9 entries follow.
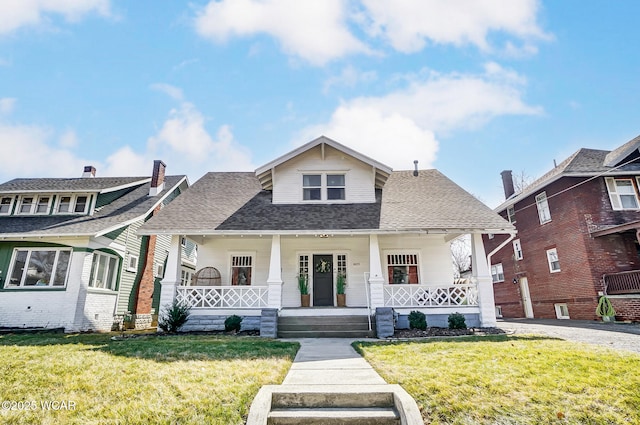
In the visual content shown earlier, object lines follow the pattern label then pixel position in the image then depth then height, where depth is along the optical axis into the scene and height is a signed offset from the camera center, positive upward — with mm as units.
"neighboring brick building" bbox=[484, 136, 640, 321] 14578 +2565
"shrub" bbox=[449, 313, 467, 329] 10664 -813
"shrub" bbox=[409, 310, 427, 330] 10586 -761
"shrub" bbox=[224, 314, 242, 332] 10680 -754
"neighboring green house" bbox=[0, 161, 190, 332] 12438 +1950
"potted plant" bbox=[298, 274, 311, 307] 12688 +171
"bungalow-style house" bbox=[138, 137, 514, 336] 11500 +2293
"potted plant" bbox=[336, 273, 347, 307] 12547 +150
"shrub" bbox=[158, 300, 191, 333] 10719 -575
